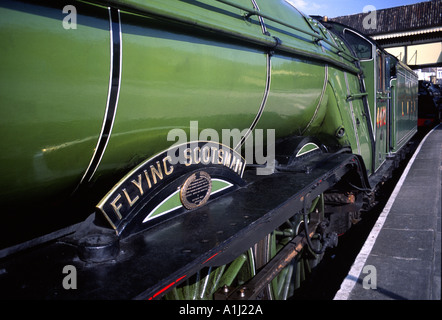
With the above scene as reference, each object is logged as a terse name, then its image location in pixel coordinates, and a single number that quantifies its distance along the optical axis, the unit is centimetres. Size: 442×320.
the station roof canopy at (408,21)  1959
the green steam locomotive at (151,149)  115
